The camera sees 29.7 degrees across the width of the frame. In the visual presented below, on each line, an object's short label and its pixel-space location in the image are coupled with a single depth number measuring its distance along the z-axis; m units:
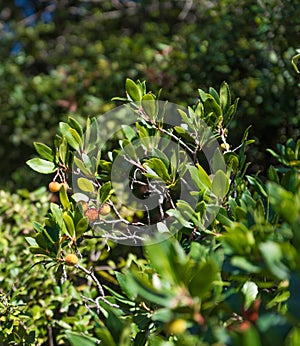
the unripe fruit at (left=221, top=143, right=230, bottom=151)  1.48
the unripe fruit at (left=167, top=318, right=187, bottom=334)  0.76
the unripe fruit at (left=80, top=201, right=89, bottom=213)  1.42
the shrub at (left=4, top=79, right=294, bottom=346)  0.82
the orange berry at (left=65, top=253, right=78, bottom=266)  1.32
